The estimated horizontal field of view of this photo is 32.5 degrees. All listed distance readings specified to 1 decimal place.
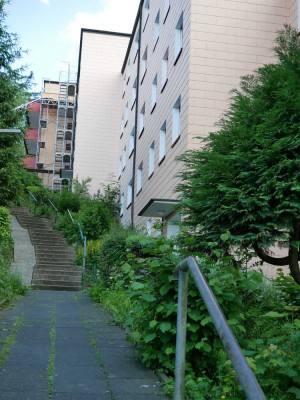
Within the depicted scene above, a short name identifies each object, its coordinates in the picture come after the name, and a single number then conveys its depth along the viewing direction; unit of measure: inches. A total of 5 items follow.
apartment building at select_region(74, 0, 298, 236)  528.1
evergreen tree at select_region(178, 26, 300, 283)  219.0
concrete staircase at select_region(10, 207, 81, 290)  569.6
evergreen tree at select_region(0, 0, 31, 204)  702.5
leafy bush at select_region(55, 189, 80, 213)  1046.4
